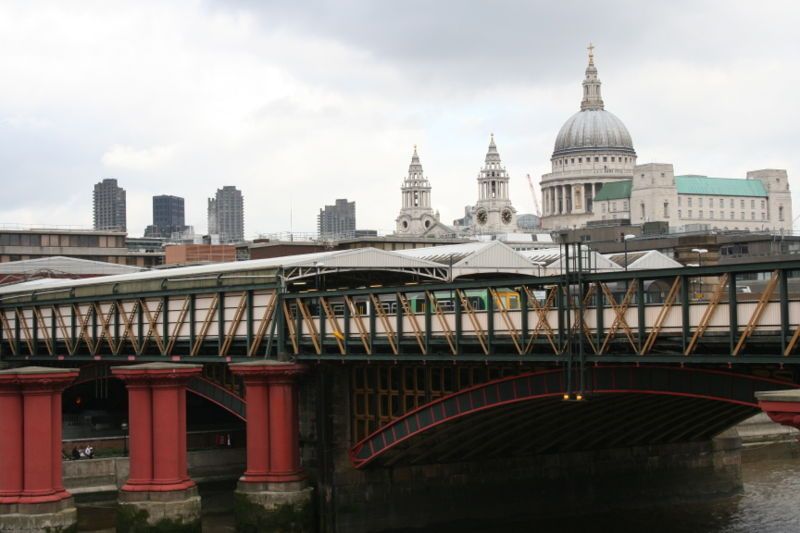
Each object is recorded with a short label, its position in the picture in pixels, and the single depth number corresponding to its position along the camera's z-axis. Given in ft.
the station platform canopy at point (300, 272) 254.06
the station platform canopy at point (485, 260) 319.45
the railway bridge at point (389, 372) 179.52
